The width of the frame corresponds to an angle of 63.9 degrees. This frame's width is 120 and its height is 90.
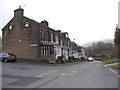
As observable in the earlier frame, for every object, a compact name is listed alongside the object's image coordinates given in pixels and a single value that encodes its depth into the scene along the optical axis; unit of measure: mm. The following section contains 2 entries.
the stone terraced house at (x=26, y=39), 18441
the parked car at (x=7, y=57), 15233
